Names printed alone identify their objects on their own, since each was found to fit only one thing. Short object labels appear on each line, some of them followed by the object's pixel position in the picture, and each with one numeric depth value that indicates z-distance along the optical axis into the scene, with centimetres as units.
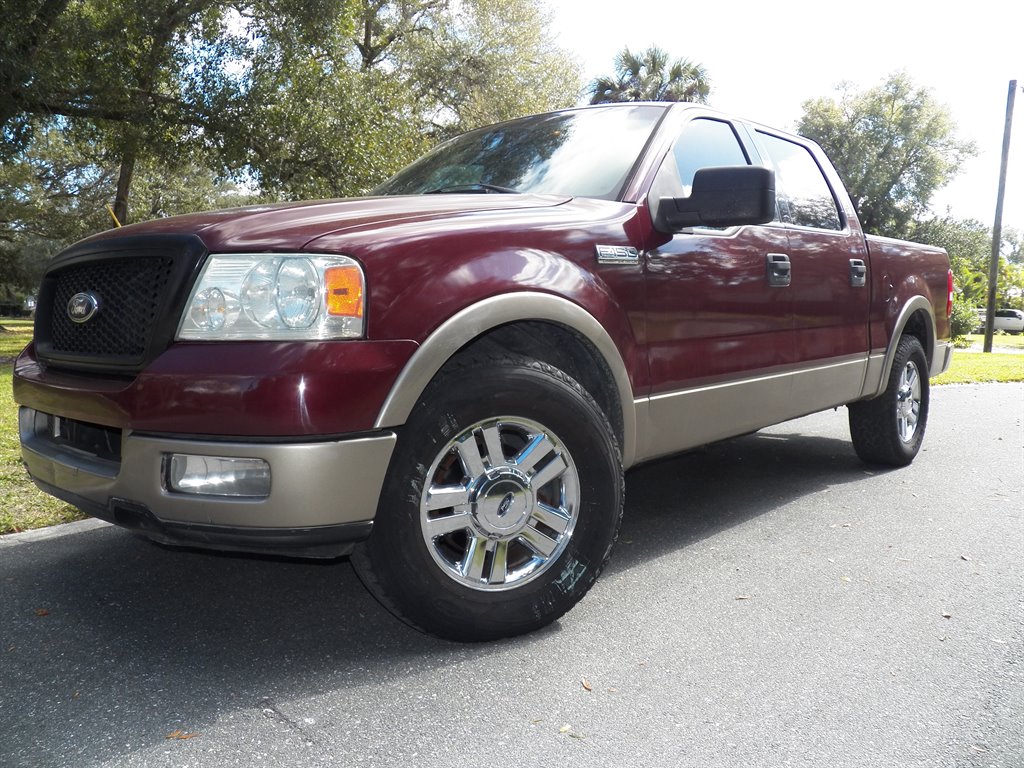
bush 2527
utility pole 2288
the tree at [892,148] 4225
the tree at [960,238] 4353
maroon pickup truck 247
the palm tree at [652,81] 2886
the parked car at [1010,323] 5181
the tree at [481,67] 2400
